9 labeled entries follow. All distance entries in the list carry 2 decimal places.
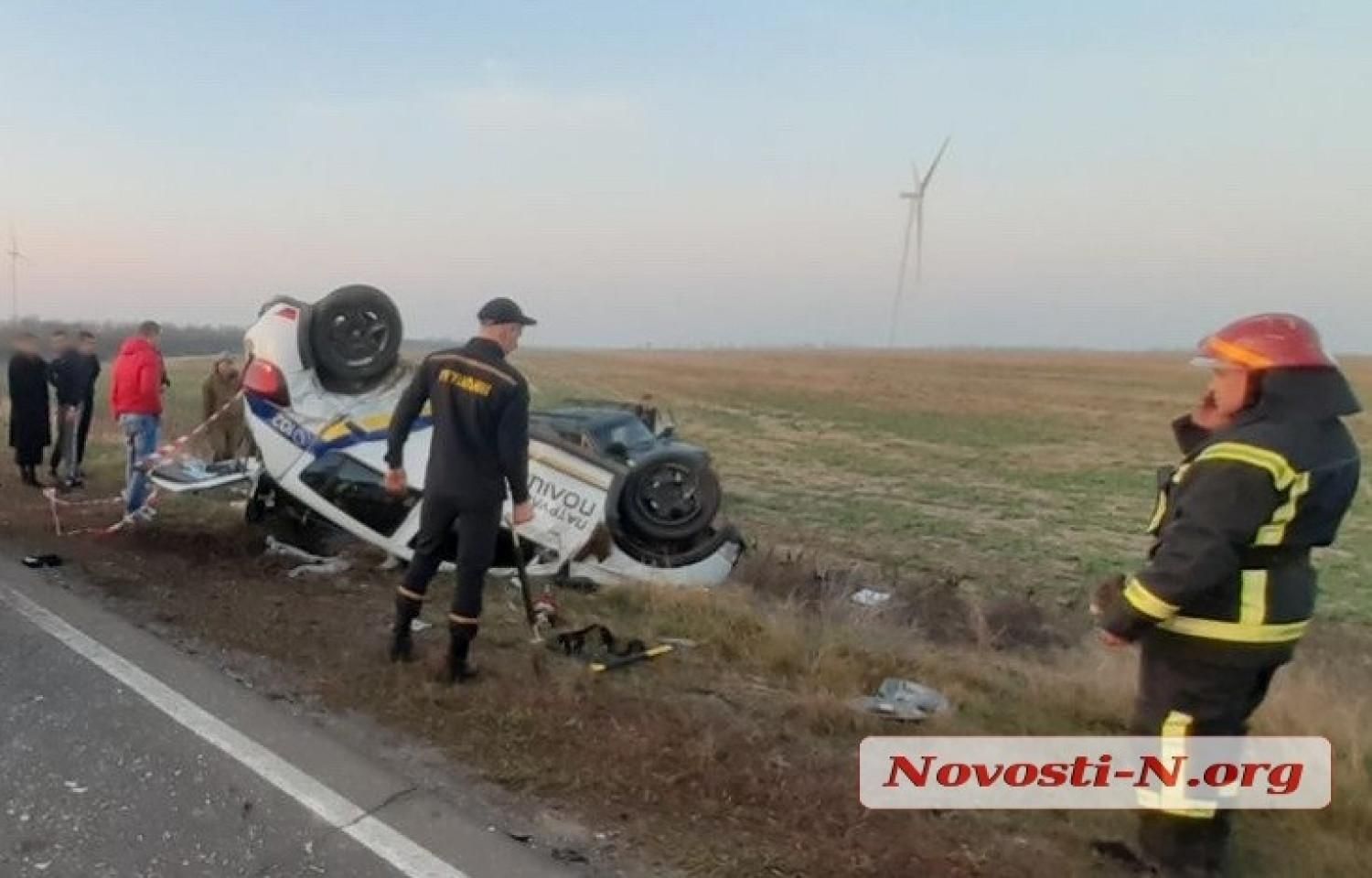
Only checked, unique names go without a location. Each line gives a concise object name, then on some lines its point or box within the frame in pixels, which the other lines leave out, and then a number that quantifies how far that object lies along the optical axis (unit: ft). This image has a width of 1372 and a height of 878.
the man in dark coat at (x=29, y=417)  35.27
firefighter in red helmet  8.85
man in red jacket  28.86
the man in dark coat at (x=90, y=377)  36.58
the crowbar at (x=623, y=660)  15.10
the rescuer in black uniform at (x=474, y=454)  14.73
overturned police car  20.45
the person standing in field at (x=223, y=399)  35.83
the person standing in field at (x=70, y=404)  36.01
